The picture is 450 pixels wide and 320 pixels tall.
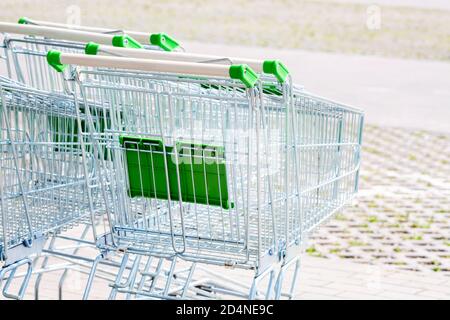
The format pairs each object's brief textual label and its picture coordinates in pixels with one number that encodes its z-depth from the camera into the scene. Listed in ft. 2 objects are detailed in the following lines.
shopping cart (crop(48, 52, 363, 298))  19.95
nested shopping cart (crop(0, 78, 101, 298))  22.22
